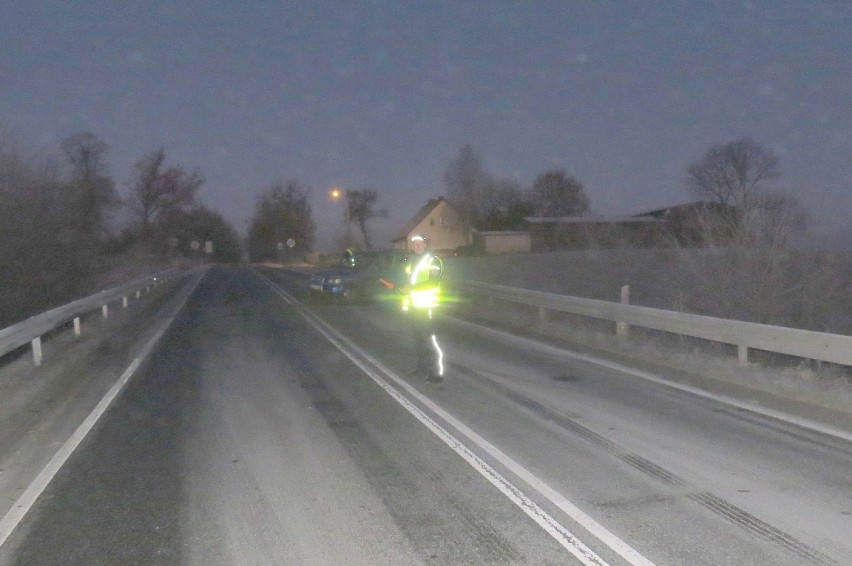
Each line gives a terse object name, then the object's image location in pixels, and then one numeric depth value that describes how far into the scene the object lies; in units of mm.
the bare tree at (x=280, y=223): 103312
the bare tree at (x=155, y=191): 83312
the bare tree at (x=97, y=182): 56219
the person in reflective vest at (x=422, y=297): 12695
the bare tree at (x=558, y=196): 87312
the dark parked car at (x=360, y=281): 28078
